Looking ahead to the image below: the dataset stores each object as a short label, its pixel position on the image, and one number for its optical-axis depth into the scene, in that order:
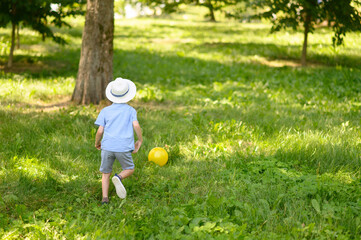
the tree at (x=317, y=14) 10.66
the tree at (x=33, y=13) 10.04
